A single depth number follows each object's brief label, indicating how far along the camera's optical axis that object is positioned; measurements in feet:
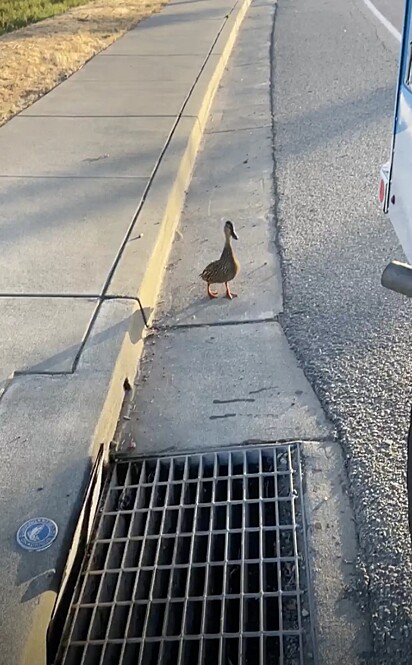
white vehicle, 9.98
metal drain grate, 7.75
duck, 13.79
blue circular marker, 8.13
